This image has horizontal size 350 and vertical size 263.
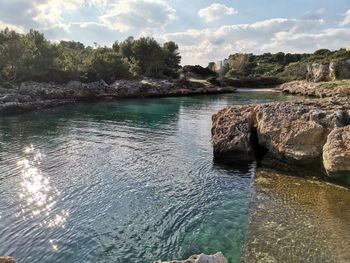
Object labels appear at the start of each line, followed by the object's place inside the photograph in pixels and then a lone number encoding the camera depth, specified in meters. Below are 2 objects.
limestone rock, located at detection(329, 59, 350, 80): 98.69
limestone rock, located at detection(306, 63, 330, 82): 104.86
